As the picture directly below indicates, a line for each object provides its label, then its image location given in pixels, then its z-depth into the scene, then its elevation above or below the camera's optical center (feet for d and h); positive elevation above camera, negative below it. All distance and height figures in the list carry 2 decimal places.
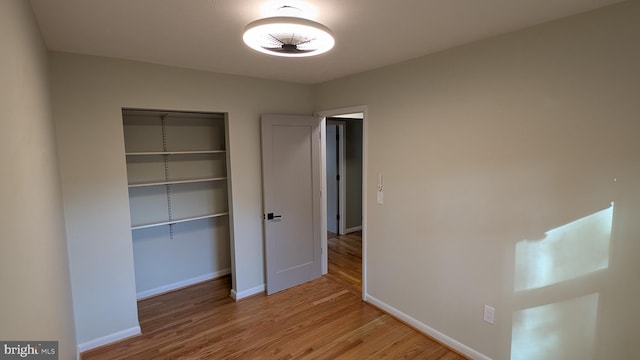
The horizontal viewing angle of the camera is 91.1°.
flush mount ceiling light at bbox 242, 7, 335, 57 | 5.08 +2.10
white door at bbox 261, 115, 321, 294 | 11.75 -1.71
